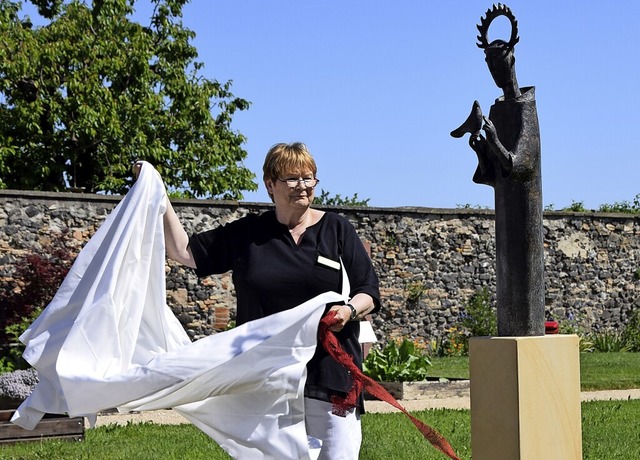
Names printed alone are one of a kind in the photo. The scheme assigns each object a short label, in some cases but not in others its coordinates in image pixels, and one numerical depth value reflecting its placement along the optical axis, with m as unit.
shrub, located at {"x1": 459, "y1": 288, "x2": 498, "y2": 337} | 18.83
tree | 23.70
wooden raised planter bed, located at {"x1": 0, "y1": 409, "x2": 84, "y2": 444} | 8.32
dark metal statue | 4.91
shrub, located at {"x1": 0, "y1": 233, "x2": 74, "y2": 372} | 14.45
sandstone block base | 4.71
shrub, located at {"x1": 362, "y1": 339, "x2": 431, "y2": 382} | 12.50
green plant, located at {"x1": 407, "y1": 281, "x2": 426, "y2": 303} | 18.58
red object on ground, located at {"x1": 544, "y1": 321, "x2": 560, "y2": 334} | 7.12
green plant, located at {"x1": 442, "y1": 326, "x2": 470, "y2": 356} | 18.83
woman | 4.41
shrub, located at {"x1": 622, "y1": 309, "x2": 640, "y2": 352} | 20.42
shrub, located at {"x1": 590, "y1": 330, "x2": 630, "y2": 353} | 19.75
